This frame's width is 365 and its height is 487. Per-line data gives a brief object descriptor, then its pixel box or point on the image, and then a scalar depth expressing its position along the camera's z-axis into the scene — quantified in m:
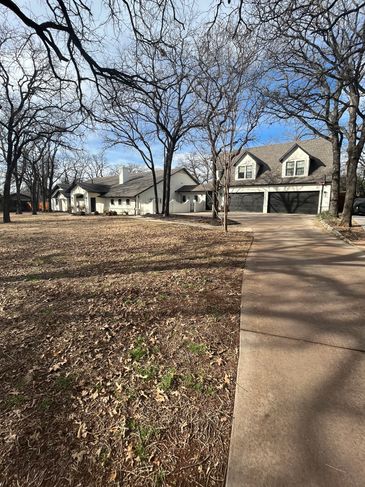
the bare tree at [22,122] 17.91
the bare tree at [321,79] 5.60
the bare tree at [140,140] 23.57
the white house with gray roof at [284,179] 23.84
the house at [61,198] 43.37
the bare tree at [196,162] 13.73
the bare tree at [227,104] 10.55
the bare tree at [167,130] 19.25
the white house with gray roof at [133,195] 30.23
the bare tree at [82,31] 4.91
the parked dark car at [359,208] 21.09
